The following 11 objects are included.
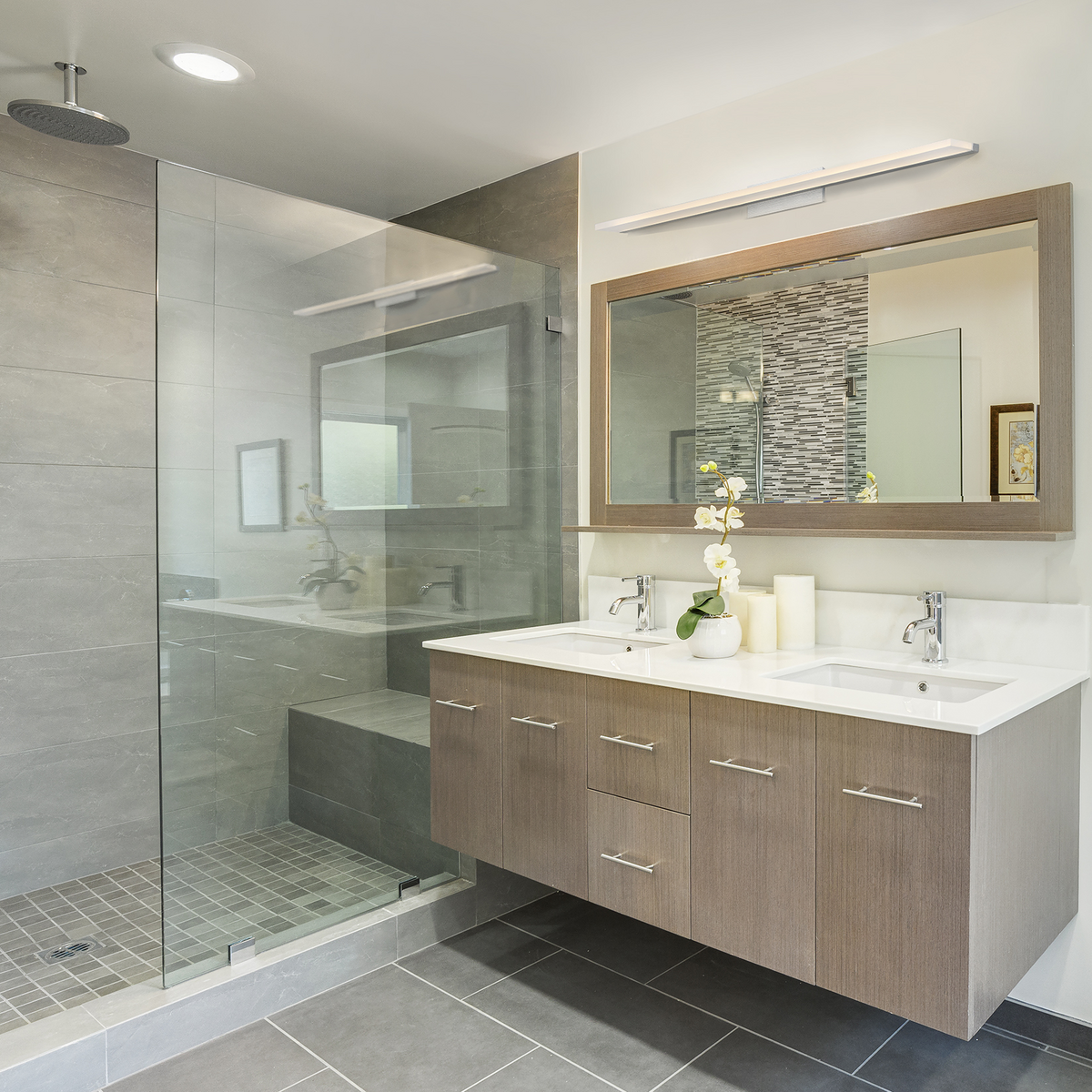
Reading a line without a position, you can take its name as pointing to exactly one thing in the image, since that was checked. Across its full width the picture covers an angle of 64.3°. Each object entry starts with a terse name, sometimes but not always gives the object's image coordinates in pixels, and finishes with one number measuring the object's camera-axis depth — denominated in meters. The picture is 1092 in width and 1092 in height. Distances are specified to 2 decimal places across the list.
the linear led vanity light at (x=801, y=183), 1.97
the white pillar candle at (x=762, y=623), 2.13
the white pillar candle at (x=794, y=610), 2.16
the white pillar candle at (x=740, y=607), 2.21
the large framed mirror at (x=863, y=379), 1.88
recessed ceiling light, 2.16
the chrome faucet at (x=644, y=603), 2.53
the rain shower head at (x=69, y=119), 2.07
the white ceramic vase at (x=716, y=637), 2.05
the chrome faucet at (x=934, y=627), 1.96
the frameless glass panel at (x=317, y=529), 1.98
